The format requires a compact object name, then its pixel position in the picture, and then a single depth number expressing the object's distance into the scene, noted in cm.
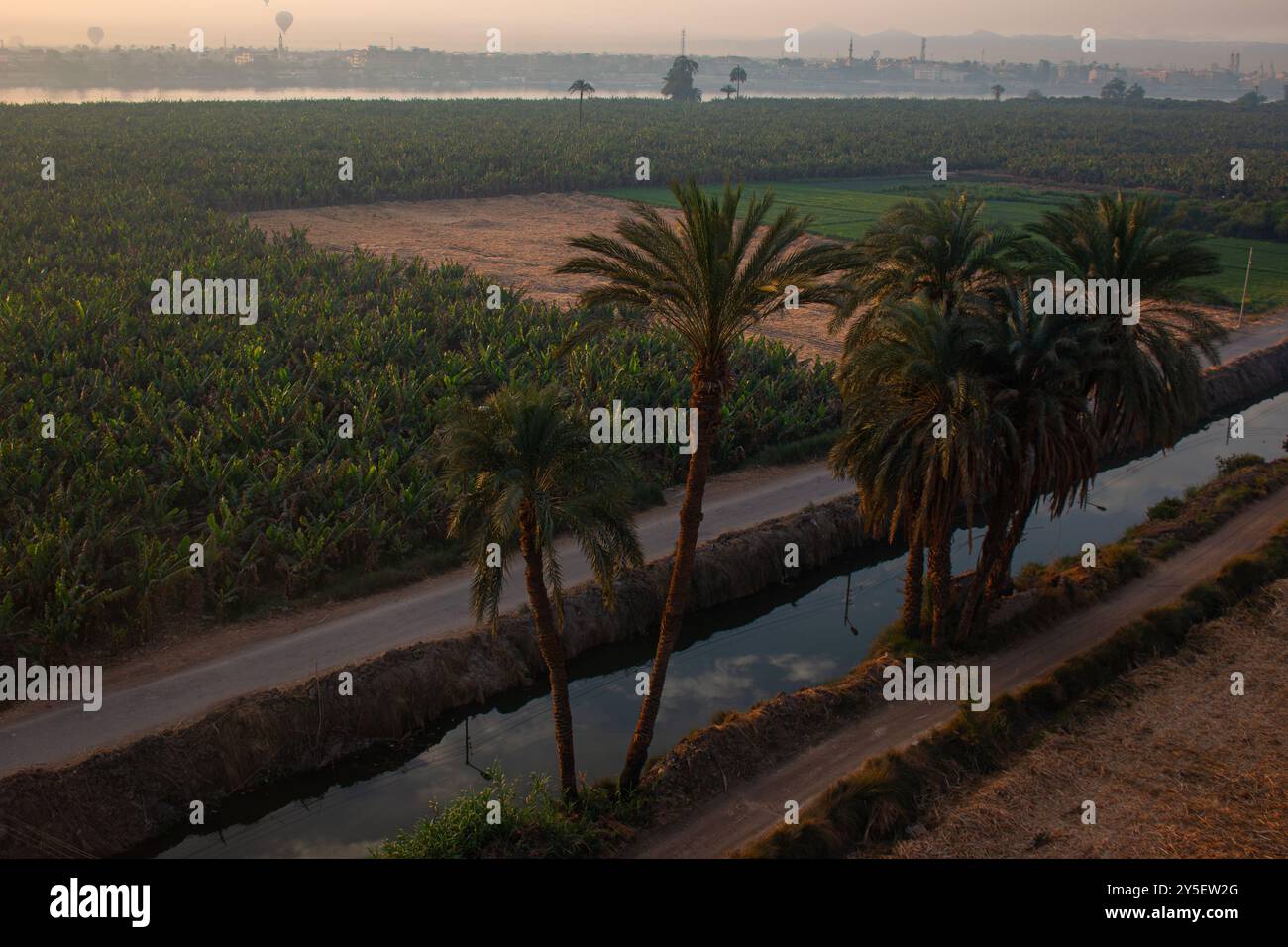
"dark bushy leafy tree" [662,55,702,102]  17649
